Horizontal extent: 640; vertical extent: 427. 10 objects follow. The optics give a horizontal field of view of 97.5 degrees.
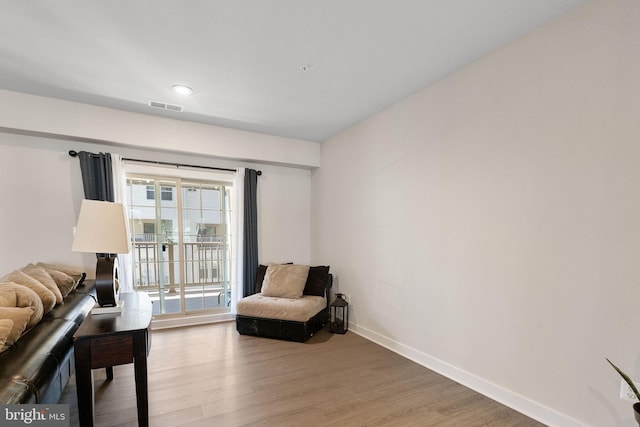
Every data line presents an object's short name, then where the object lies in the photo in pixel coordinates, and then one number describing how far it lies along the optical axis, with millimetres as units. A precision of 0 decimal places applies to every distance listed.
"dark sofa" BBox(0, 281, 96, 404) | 1239
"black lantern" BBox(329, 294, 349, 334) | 3654
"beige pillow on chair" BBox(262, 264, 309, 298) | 3826
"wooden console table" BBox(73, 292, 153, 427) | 1604
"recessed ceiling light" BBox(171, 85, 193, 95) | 2775
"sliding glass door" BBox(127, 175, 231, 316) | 3801
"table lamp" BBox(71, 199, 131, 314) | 1960
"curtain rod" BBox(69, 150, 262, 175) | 3275
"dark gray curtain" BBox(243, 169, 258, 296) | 4117
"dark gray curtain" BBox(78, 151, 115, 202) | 3258
